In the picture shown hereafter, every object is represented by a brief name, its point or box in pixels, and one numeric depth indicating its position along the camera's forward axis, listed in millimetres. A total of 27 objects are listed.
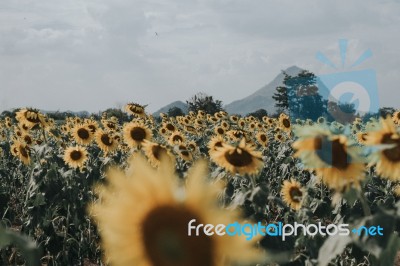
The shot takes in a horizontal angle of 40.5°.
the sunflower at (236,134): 10391
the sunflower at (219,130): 13475
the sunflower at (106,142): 8038
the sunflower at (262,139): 11711
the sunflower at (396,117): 10128
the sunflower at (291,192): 5395
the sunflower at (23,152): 8273
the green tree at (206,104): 49812
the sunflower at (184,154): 7011
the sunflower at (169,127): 11242
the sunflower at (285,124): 12234
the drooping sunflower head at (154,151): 5582
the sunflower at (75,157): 7492
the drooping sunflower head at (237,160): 4168
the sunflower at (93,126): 9435
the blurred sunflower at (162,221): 1180
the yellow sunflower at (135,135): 7453
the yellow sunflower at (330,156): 2691
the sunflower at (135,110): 10188
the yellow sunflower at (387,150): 2801
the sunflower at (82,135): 8828
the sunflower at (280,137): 13784
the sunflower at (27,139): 10019
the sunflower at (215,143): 7176
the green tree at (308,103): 24955
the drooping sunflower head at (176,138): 8605
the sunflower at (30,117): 8484
